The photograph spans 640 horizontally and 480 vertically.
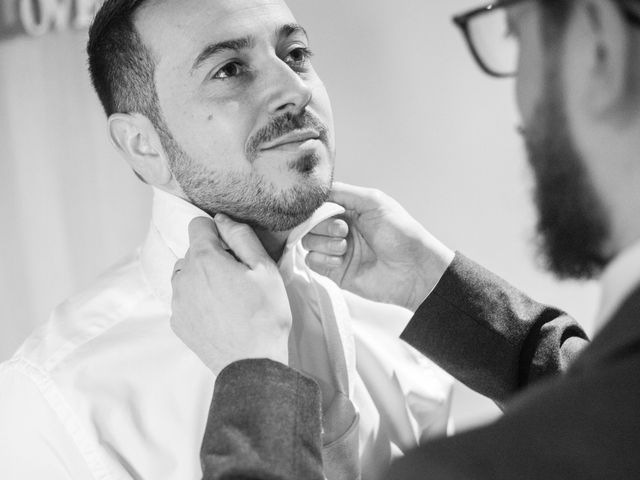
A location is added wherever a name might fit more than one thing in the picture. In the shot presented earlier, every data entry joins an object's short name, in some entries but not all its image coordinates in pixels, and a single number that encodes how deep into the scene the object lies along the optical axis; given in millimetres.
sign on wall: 1578
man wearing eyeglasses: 877
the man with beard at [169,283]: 1125
